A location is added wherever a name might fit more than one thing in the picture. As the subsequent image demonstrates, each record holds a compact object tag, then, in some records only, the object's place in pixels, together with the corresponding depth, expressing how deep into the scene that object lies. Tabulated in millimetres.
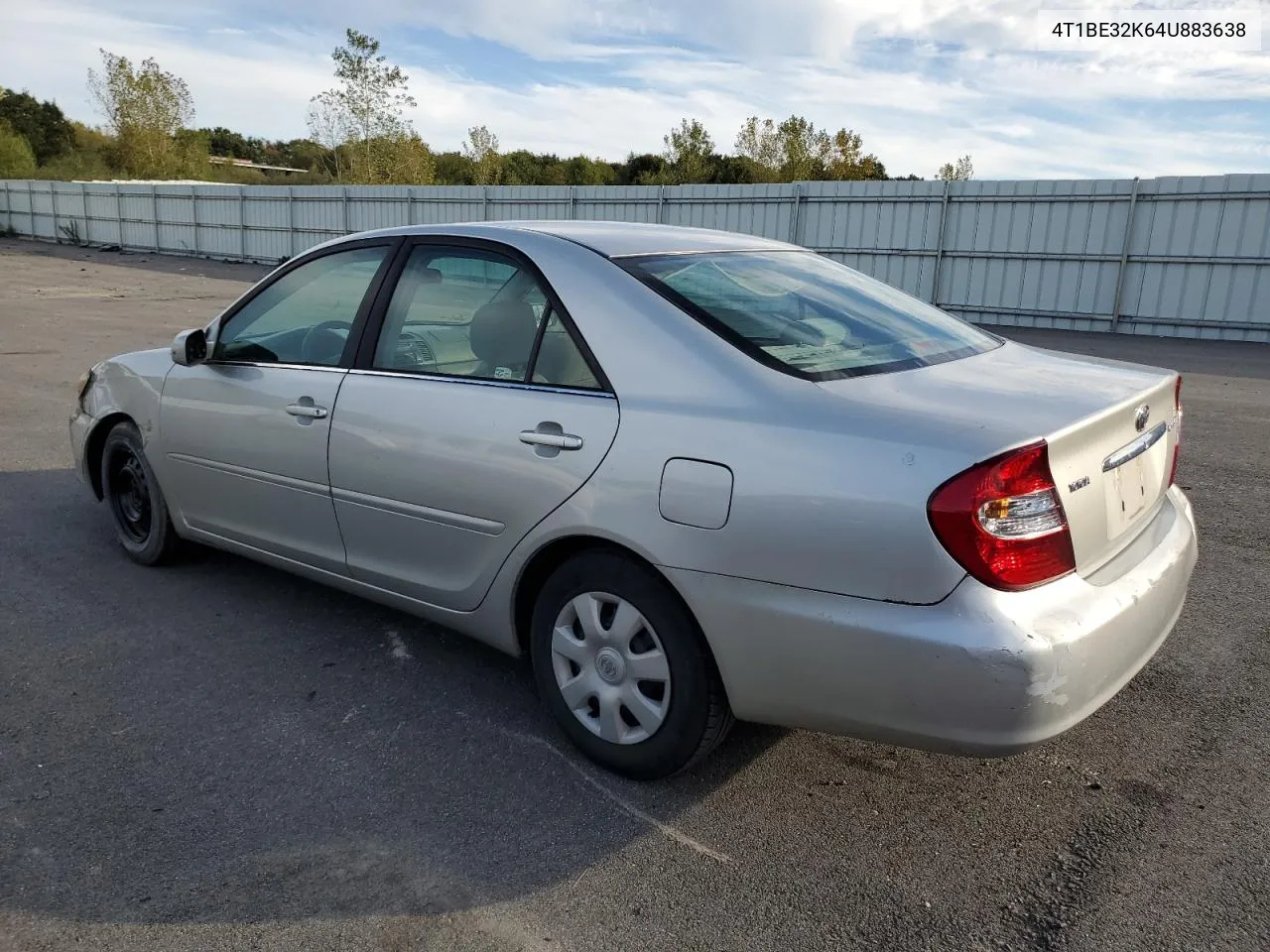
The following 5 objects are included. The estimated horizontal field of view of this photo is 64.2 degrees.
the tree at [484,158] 53844
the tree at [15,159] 51719
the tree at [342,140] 40594
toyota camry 2342
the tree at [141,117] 50969
